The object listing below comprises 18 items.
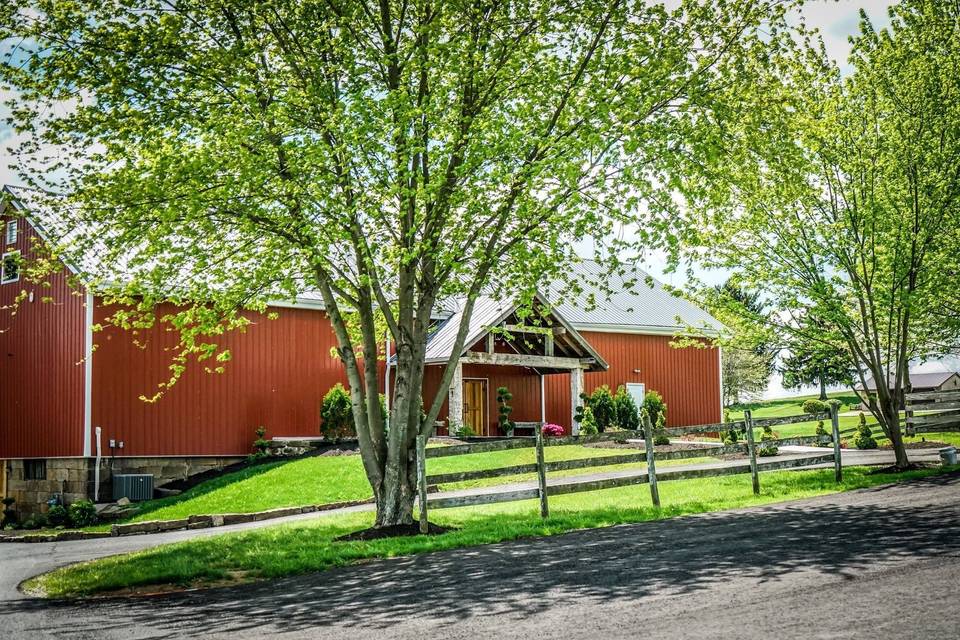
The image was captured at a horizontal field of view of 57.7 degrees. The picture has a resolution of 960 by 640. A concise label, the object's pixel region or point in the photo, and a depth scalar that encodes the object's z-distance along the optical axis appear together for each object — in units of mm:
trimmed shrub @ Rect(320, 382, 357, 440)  26031
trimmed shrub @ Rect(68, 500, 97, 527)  20625
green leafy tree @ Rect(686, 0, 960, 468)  16719
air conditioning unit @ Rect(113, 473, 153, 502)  22766
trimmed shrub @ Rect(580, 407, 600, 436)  27703
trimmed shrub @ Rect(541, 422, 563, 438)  28805
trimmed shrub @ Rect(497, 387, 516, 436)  29078
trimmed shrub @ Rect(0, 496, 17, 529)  23781
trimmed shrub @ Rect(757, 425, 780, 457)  22691
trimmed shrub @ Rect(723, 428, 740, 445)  27720
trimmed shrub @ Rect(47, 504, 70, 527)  21094
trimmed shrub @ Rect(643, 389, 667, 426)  31766
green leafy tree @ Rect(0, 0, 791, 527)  11750
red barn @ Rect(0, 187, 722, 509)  23281
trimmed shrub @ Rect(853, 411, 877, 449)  26188
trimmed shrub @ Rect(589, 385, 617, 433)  29656
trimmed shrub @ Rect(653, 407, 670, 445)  18800
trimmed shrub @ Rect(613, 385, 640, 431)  30516
